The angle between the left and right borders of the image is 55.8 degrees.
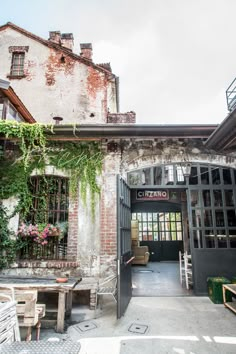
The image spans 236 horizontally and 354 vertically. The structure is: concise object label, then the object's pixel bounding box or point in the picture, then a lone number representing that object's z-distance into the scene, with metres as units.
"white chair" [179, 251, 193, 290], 6.21
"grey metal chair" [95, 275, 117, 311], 4.46
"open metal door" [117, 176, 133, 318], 4.06
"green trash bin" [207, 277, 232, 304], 4.73
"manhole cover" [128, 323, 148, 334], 3.54
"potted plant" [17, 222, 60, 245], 5.02
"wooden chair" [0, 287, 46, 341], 2.91
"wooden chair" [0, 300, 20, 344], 2.07
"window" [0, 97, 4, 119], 5.97
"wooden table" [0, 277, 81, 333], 3.61
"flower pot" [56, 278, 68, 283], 3.87
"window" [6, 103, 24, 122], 6.05
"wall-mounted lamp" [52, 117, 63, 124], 8.90
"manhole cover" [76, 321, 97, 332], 3.67
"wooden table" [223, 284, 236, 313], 4.18
